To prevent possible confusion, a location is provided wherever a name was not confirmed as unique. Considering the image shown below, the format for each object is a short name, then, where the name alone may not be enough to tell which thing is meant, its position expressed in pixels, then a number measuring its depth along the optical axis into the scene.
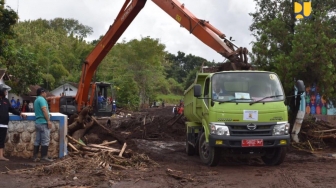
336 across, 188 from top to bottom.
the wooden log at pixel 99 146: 11.45
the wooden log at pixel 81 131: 14.50
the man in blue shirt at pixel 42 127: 10.48
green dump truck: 10.33
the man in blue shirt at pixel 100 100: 26.76
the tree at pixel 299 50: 14.59
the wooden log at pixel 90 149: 11.15
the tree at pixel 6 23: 21.69
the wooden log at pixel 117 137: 14.29
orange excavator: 13.78
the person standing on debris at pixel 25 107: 27.97
